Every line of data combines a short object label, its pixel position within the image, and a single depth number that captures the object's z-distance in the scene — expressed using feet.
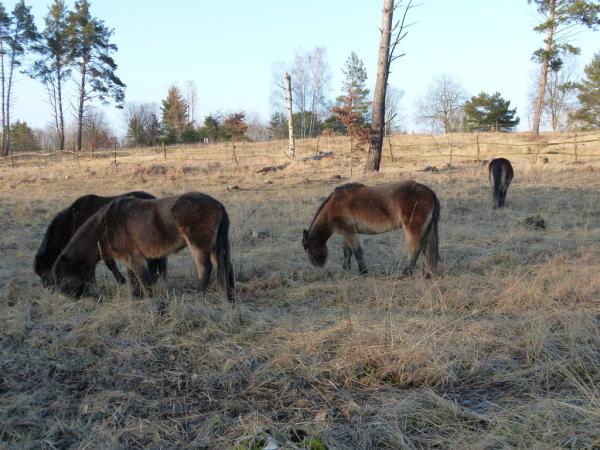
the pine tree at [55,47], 135.33
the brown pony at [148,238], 18.56
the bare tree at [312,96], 189.57
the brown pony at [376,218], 22.35
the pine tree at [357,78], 168.86
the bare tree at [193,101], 244.50
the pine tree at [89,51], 136.05
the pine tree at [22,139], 180.65
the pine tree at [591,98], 144.87
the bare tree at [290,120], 91.03
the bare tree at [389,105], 195.08
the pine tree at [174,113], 179.42
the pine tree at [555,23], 102.53
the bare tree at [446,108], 209.42
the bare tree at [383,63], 58.70
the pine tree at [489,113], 162.71
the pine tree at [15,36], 130.00
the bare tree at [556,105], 184.11
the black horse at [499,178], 41.65
